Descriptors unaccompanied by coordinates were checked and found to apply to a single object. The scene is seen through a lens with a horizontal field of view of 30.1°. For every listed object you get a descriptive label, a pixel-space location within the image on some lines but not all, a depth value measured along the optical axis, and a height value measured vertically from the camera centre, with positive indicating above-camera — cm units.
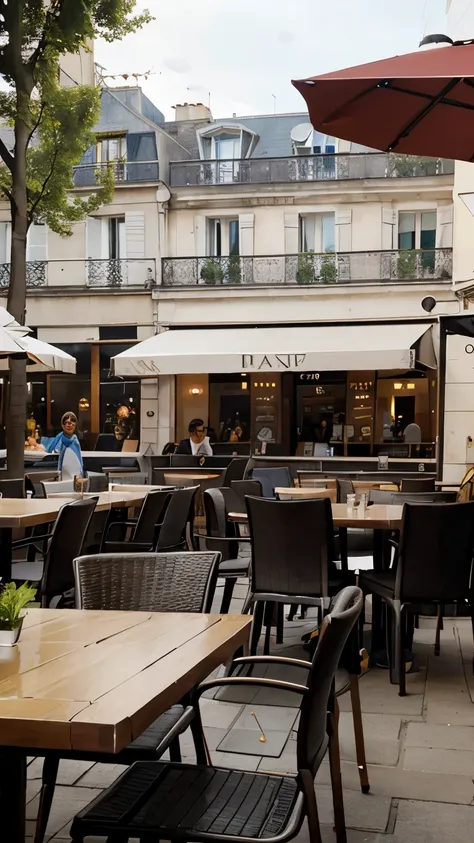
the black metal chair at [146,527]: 615 -82
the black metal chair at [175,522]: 615 -79
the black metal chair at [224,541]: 563 -88
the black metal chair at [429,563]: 471 -81
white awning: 1241 +83
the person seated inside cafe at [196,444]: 1224 -46
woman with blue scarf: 897 -44
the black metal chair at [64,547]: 461 -73
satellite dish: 2134 +678
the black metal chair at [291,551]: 465 -74
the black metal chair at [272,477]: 1034 -77
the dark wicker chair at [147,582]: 318 -62
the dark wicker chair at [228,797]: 200 -94
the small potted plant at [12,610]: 225 -51
